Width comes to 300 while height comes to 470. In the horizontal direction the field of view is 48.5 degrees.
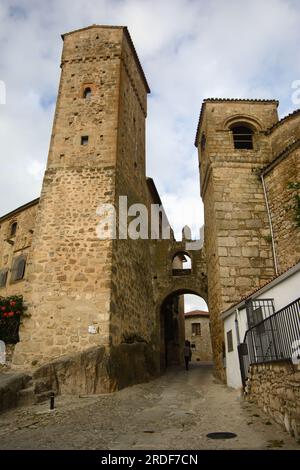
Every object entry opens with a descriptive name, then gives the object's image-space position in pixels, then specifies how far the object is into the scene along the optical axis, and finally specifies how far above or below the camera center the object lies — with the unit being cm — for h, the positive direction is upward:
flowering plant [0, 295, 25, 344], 973 +141
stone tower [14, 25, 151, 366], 916 +555
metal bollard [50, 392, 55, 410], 674 -59
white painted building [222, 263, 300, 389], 655 +132
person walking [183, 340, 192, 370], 1686 +76
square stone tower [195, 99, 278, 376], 1104 +583
